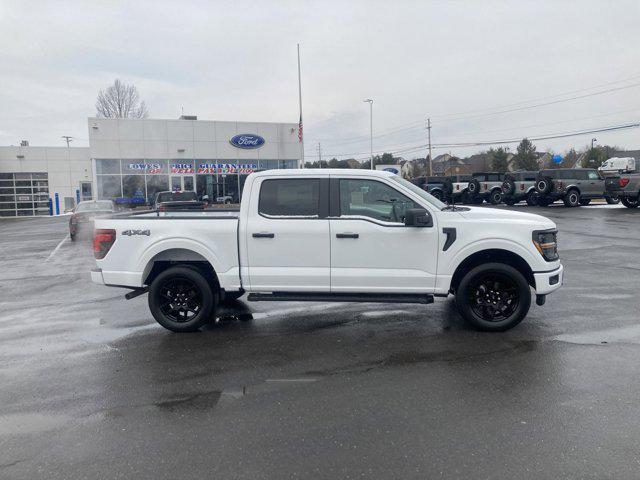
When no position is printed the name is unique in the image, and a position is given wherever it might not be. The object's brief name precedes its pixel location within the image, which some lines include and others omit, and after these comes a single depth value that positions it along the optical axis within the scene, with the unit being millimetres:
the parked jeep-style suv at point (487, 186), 31328
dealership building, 33250
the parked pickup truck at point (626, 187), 23812
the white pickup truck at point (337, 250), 6027
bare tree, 56031
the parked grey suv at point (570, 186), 27359
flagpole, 32281
